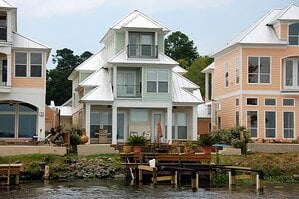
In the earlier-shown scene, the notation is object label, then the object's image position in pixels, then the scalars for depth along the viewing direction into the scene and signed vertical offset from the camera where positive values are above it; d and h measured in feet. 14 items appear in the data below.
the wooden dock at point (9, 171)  124.57 -7.81
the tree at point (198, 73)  297.12 +24.36
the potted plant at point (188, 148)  144.01 -3.89
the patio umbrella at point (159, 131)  156.71 -0.41
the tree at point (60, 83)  320.50 +21.31
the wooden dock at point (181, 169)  123.98 -7.25
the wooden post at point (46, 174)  133.90 -8.89
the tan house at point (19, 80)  157.07 +10.94
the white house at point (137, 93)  167.63 +8.80
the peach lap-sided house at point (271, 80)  170.71 +12.48
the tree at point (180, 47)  348.38 +41.64
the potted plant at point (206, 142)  144.21 -2.59
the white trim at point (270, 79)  171.81 +12.75
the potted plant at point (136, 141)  145.07 -2.52
